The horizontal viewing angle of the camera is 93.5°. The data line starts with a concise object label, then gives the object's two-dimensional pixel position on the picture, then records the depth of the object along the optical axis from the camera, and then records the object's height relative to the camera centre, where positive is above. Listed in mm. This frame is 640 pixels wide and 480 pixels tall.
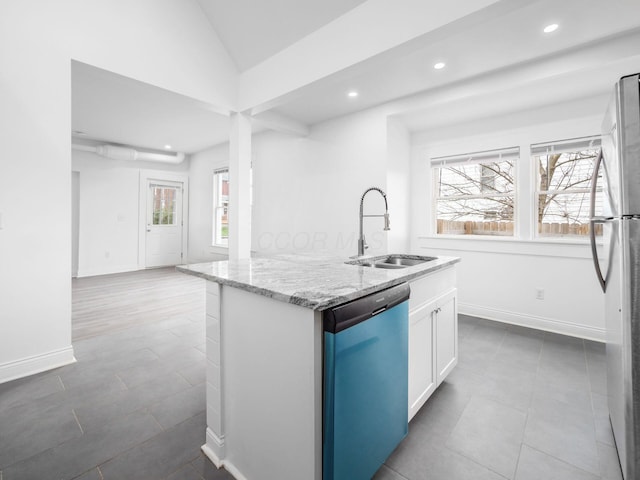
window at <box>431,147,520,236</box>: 3752 +640
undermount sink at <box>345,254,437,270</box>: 2156 -151
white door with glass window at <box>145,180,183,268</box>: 7023 +418
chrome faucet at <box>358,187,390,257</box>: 2272 -35
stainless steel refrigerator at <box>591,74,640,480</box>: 1229 -72
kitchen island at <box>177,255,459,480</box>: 1083 -483
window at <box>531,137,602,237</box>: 3263 +625
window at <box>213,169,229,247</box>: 6918 +743
